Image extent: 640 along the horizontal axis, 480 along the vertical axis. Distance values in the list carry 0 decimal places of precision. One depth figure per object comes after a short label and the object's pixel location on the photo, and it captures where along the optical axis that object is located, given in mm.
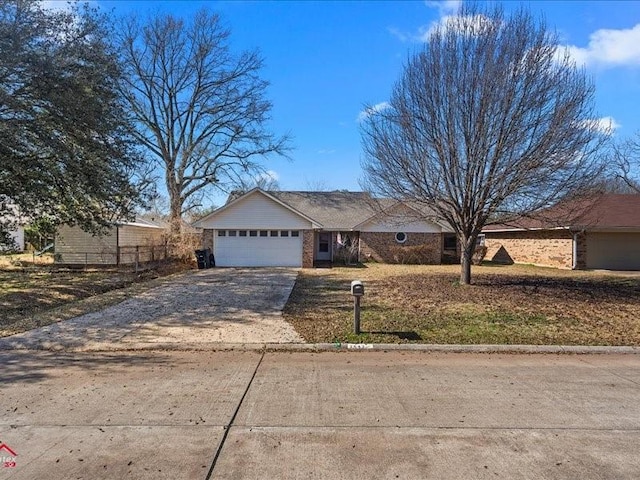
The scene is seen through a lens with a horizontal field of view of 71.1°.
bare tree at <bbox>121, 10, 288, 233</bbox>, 33625
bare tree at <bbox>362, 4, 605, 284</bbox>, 12422
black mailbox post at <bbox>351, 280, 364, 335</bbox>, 8227
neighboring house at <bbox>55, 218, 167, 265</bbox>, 24609
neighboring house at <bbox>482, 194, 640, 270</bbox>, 23844
